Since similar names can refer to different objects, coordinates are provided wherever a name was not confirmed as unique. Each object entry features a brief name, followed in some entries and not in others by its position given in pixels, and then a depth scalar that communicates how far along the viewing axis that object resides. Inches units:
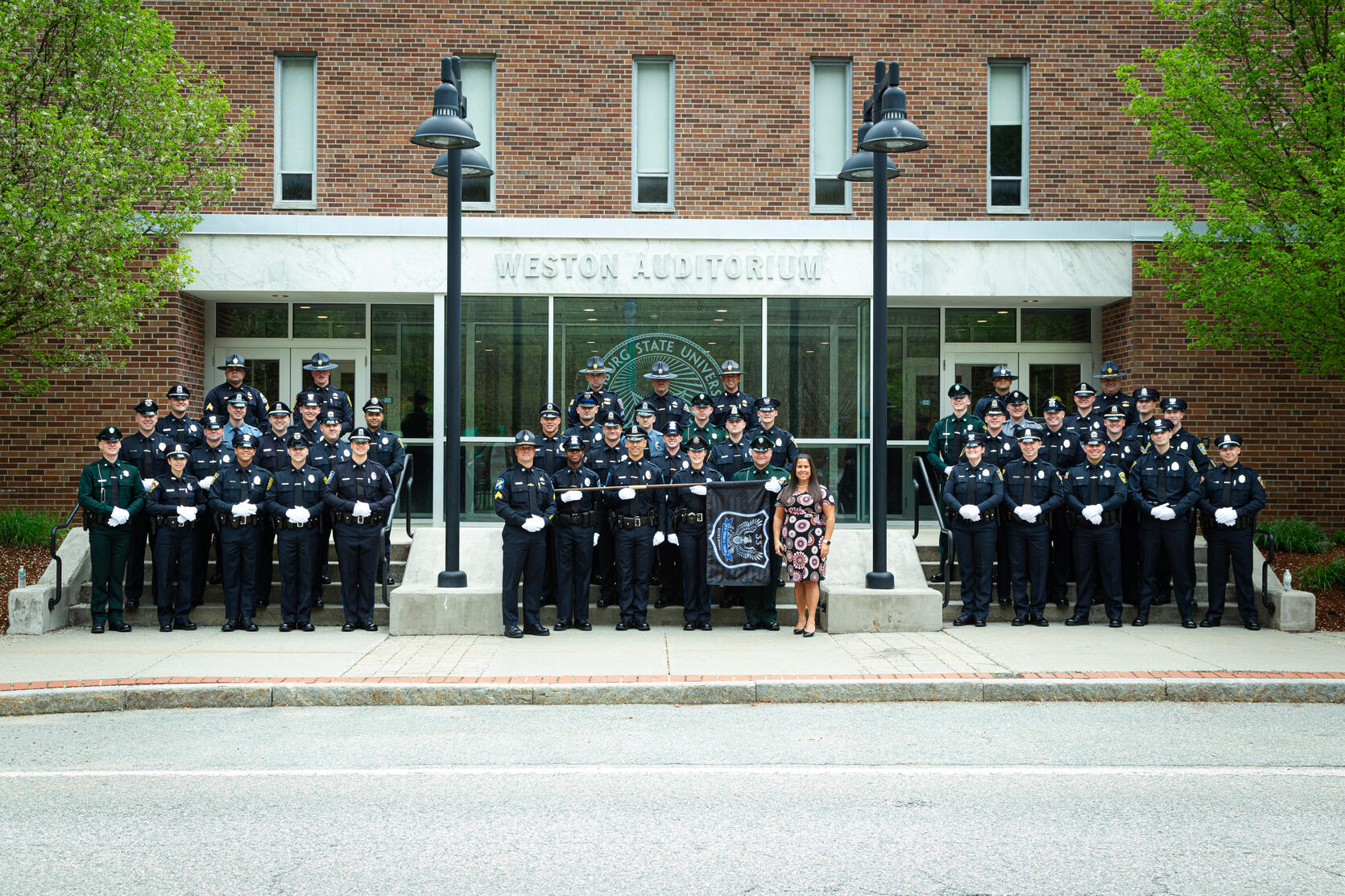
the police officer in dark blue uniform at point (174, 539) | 445.7
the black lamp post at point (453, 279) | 438.0
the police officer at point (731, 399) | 521.3
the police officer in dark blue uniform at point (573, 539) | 446.9
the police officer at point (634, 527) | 450.6
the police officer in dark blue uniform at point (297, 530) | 447.2
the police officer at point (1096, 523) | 458.3
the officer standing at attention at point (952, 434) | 514.3
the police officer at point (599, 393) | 510.6
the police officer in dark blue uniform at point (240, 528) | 446.0
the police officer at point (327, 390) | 512.1
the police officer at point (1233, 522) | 455.2
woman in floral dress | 432.8
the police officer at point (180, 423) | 485.7
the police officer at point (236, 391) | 517.7
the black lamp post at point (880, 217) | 434.0
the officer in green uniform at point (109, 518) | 437.1
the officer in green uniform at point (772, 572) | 451.8
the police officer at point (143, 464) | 459.2
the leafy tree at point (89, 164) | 449.4
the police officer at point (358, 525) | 446.6
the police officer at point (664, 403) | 523.5
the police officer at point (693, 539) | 453.4
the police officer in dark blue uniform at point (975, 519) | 461.4
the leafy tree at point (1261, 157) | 465.4
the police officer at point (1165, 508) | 457.7
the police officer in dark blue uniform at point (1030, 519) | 461.1
